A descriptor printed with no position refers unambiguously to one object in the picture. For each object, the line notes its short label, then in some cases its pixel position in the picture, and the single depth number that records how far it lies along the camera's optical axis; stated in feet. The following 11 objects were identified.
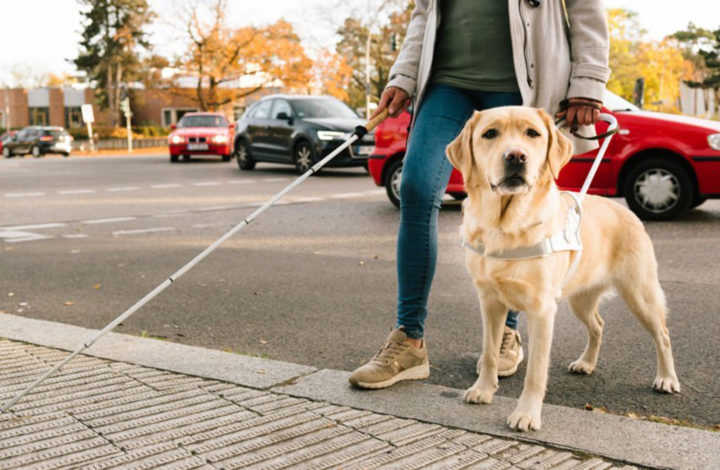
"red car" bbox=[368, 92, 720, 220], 28.99
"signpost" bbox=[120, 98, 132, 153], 152.76
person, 11.20
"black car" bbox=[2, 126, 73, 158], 134.51
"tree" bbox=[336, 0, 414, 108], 179.22
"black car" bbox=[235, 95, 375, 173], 57.82
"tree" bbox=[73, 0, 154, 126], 215.51
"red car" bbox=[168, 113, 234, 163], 86.02
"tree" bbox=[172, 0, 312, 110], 154.51
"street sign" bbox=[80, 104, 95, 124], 158.39
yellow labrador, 9.59
